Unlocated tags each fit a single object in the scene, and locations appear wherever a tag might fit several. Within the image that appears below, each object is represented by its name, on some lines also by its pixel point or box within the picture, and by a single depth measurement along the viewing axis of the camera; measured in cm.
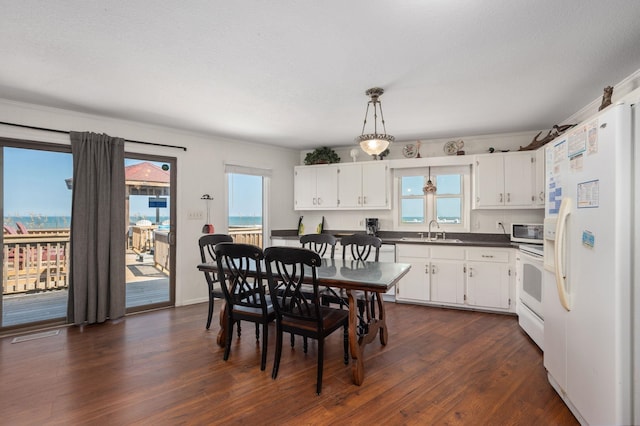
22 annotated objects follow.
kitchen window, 465
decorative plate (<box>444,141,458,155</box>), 468
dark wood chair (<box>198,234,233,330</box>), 324
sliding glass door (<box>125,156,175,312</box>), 401
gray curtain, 341
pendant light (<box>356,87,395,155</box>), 282
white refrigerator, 146
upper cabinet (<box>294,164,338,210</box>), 522
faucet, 472
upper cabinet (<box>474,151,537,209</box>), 408
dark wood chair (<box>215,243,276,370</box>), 236
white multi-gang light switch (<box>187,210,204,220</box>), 437
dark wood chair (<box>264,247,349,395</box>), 214
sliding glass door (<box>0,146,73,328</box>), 328
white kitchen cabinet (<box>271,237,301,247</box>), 520
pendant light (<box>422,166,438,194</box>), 473
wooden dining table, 220
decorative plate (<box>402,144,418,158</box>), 489
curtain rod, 316
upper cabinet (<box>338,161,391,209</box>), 488
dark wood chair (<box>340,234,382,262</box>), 328
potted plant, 529
